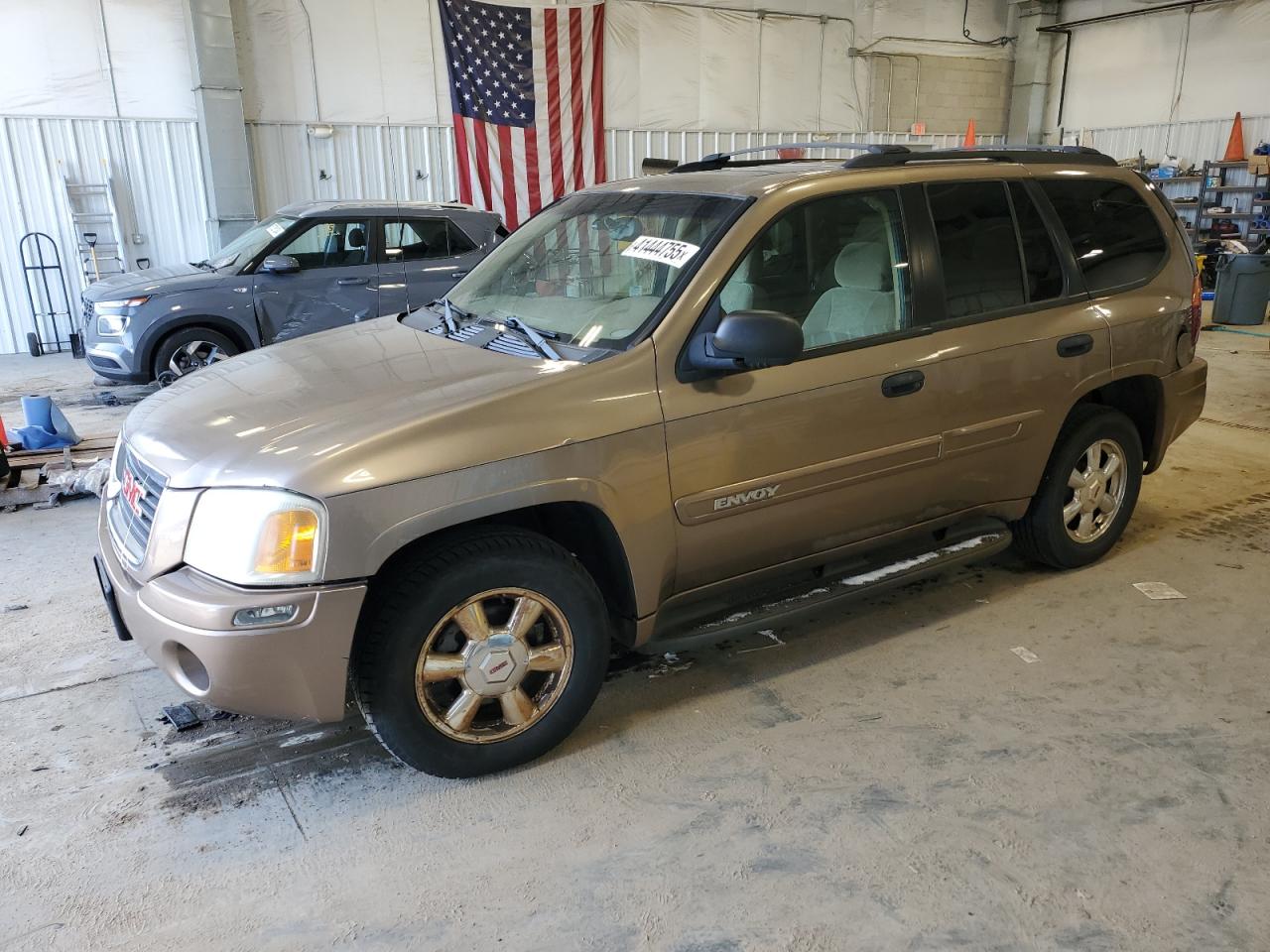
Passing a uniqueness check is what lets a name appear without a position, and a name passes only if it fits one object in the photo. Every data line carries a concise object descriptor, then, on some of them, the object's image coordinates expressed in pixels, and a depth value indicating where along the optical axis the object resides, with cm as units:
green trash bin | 1180
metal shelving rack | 1513
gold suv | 245
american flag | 1323
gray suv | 775
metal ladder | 1138
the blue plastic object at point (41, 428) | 617
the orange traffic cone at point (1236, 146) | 1505
